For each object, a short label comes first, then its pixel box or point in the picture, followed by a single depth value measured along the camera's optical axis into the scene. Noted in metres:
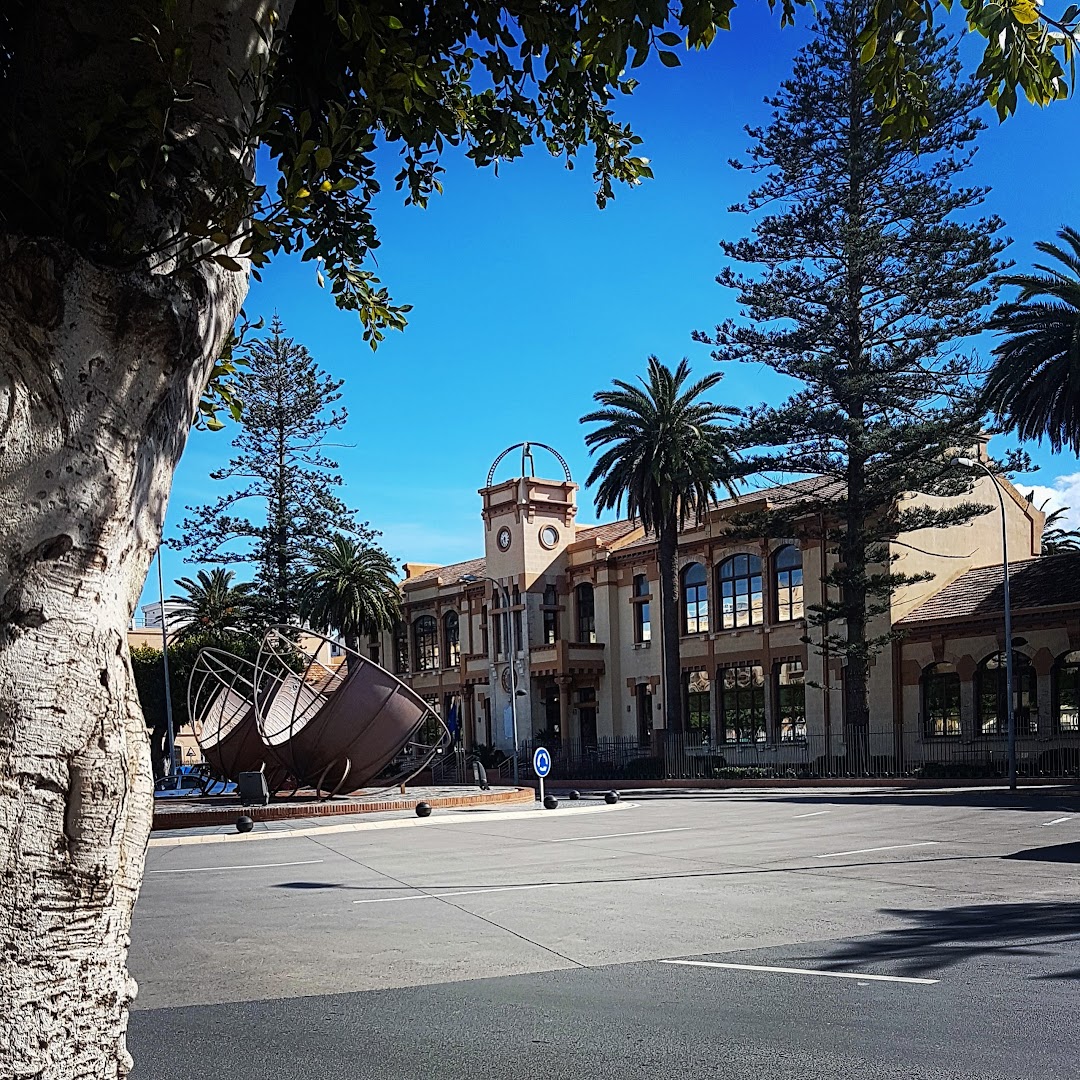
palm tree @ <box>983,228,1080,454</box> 35.56
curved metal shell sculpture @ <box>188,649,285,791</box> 31.61
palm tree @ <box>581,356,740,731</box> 43.94
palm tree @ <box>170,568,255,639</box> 58.28
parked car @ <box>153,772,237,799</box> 36.56
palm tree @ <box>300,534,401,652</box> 57.22
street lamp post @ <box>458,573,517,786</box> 41.71
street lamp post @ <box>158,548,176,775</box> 55.06
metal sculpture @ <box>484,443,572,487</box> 53.00
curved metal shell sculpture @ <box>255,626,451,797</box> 28.88
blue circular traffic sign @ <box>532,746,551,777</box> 28.12
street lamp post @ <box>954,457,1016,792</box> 31.84
